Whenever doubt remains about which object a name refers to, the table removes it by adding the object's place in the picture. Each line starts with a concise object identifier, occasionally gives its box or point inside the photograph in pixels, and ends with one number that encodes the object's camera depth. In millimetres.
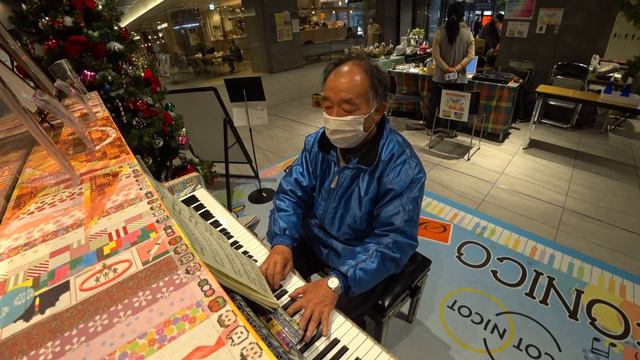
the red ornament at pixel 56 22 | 2113
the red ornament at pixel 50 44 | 2166
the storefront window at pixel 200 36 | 10328
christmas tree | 2182
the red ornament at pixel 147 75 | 2645
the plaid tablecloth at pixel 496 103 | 4129
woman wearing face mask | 4043
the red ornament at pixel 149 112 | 2523
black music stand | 2680
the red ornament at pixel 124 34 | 2553
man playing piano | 1191
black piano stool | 1279
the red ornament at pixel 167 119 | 2619
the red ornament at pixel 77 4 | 2199
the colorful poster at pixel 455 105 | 3756
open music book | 786
